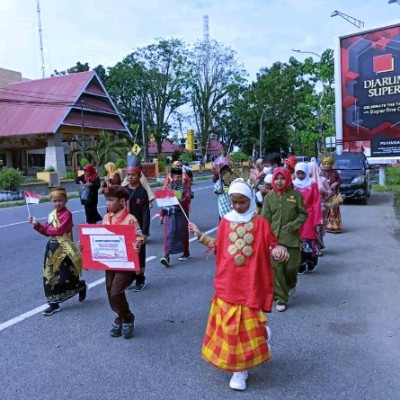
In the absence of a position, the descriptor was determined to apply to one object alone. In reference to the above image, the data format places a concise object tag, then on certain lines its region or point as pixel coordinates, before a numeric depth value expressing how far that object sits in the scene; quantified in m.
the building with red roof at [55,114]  35.09
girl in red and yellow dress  3.41
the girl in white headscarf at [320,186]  7.72
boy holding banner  4.32
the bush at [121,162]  32.65
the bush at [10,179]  23.80
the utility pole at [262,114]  53.78
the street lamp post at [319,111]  31.61
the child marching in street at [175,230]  7.55
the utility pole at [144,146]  45.48
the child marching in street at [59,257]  5.26
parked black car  15.41
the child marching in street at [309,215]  6.50
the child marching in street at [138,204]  6.15
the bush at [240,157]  47.12
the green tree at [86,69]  58.16
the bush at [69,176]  30.92
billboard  20.59
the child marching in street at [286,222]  5.26
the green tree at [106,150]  33.28
